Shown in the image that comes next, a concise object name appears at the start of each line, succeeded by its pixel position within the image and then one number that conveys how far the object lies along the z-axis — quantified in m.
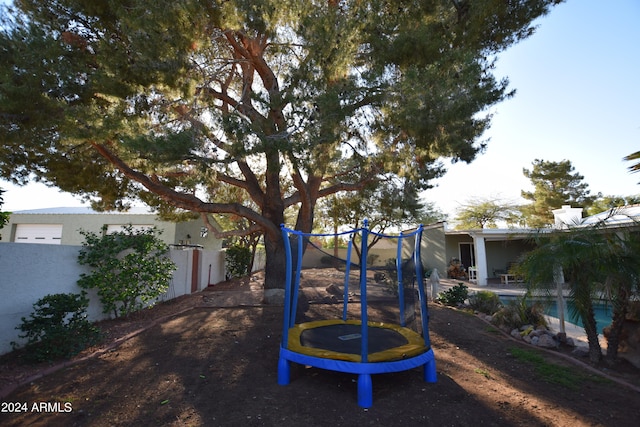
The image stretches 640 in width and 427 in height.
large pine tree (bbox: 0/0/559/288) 5.38
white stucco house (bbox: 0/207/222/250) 15.30
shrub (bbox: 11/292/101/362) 4.22
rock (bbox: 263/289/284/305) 8.12
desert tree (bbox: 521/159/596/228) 24.42
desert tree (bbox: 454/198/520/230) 29.97
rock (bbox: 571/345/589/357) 5.03
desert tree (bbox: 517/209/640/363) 4.30
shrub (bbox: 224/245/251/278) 15.64
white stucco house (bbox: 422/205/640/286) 14.72
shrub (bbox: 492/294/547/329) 6.36
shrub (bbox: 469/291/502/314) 7.82
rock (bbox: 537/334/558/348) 5.44
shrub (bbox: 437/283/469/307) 8.75
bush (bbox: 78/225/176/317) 5.97
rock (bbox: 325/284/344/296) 5.93
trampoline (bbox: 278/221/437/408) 3.43
